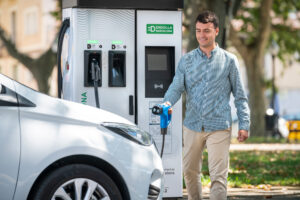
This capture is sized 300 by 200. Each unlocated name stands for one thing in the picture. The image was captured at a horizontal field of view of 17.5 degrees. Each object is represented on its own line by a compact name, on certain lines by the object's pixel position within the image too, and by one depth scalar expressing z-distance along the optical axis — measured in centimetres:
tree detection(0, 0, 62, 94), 3191
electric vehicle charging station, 1038
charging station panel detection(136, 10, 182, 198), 1058
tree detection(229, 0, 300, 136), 3352
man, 891
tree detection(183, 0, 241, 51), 1866
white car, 745
